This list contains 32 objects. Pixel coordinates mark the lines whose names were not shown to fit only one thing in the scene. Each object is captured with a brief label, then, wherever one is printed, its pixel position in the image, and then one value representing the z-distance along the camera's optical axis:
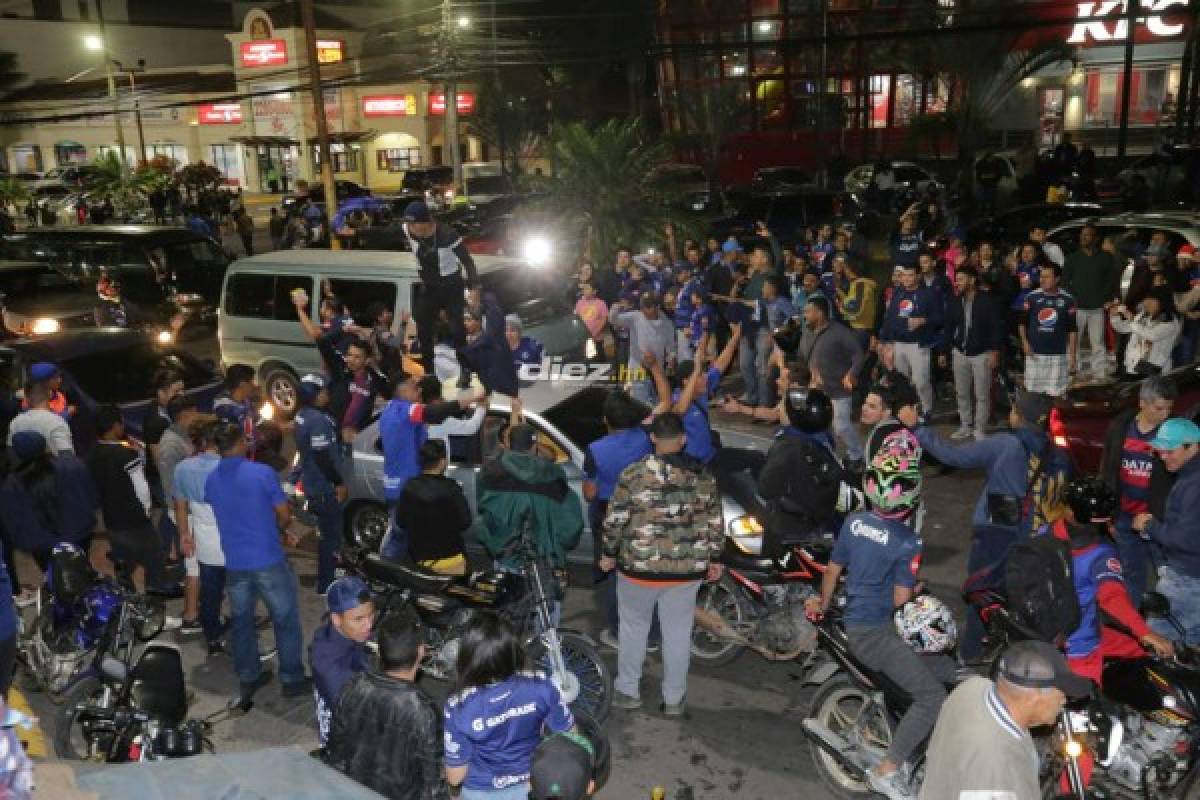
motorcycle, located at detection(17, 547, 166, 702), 6.32
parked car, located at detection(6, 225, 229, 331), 18.53
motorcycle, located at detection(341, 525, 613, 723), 5.80
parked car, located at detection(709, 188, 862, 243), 20.94
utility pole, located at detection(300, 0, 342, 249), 20.45
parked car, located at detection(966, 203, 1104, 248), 17.78
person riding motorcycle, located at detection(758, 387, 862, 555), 6.27
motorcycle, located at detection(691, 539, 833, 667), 6.11
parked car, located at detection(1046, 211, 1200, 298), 12.85
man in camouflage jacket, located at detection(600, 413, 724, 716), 5.54
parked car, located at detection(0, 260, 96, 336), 16.02
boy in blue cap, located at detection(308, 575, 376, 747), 4.36
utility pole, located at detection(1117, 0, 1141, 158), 18.06
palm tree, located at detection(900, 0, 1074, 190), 27.83
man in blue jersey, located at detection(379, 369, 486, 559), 7.28
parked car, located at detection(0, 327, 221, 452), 10.43
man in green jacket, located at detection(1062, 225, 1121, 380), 11.84
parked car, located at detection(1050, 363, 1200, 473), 7.57
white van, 12.20
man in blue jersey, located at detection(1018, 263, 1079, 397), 10.27
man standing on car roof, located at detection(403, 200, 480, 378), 9.24
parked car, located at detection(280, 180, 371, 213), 35.59
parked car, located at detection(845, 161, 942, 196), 25.67
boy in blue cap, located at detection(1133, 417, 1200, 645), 5.52
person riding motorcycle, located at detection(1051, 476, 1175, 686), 4.70
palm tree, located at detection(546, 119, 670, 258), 15.06
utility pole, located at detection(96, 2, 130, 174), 41.09
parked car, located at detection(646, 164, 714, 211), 15.45
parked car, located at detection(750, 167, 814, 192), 29.56
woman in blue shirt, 3.78
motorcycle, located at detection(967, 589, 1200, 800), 4.57
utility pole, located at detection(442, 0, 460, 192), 28.47
